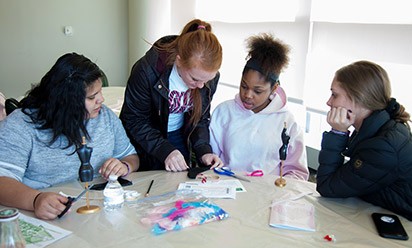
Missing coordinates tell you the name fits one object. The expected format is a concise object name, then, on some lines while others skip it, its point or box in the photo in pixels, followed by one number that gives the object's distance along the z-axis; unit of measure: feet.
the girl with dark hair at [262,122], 6.13
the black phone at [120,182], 4.75
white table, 3.58
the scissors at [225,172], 5.26
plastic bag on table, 3.85
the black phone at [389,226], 3.76
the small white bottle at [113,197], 4.22
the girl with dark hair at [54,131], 4.36
